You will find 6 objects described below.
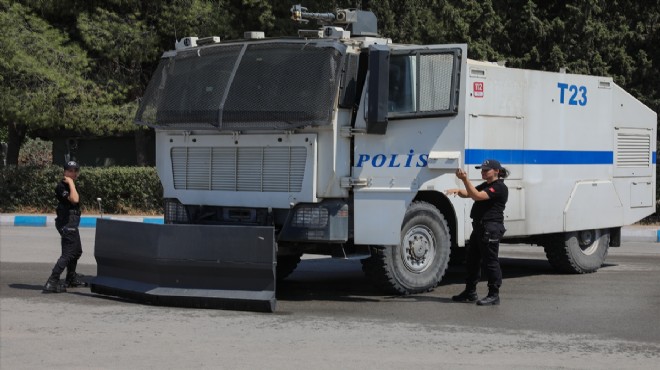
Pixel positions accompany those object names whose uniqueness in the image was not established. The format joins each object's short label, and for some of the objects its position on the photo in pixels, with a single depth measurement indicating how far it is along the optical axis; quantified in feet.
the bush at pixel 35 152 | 128.67
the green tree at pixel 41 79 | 79.10
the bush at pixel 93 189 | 80.28
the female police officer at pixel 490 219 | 34.50
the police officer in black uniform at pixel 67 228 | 36.91
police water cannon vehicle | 33.83
